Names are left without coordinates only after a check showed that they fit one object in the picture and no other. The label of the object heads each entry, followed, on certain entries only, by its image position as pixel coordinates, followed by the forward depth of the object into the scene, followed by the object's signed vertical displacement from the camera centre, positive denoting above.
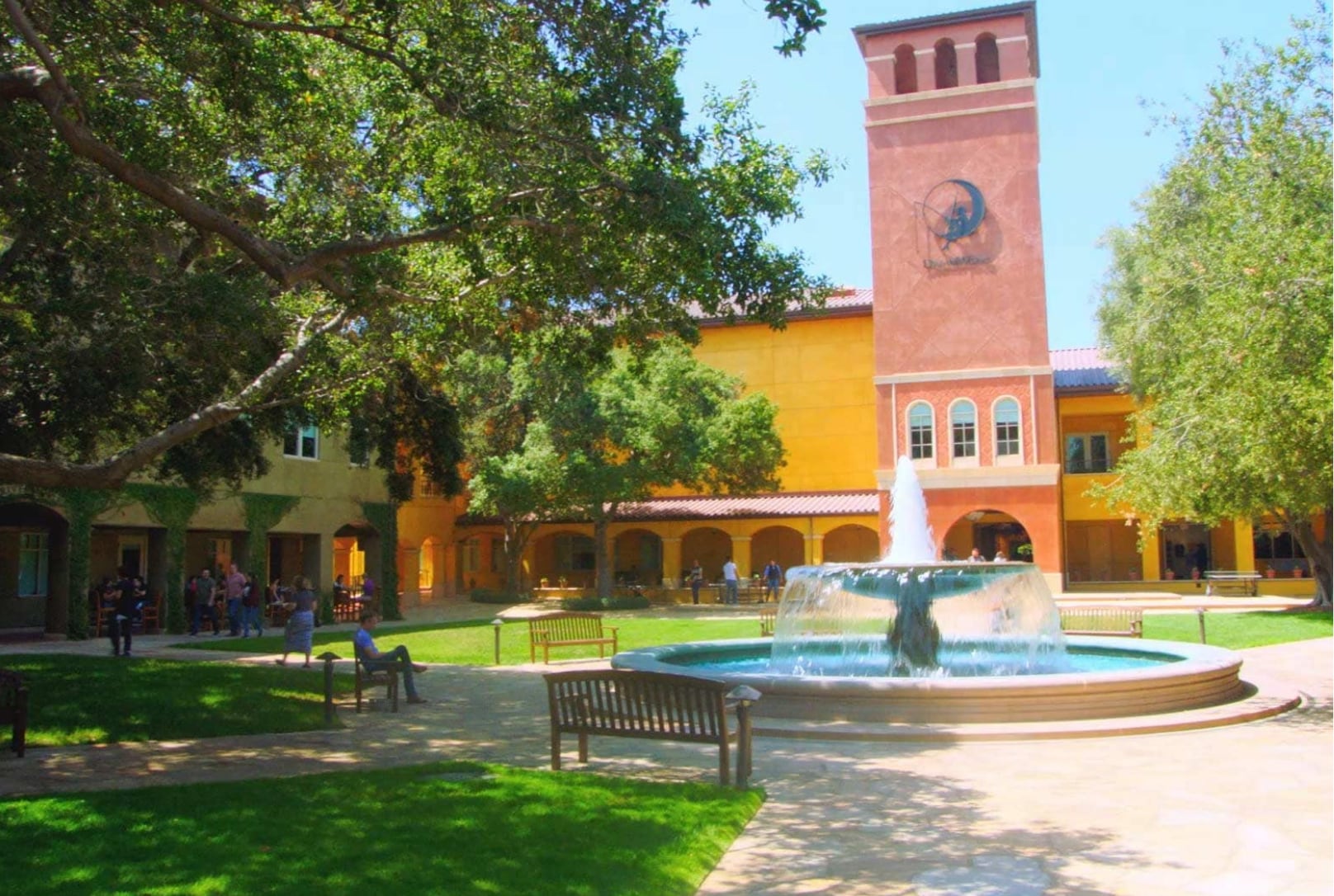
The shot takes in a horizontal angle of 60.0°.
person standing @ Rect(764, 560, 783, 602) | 38.00 -0.94
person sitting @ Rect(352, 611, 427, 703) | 13.00 -1.17
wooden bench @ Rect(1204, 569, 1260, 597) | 36.09 -1.33
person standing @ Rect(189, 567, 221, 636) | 27.12 -1.02
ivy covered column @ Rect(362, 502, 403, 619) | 34.25 +0.11
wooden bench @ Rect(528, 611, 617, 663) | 18.03 -1.24
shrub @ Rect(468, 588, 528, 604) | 39.92 -1.54
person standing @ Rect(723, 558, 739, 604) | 37.66 -1.02
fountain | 10.56 -1.27
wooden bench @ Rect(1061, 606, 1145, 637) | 18.73 -1.29
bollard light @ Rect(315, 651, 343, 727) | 11.52 -1.32
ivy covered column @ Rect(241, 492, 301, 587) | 30.27 +0.87
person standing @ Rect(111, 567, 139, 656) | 19.83 -0.95
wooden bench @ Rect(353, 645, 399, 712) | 12.94 -1.41
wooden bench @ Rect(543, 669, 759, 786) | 8.16 -1.18
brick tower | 35.19 +8.48
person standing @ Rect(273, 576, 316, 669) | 18.92 -1.07
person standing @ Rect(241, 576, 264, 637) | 26.64 -1.21
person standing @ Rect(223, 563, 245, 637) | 26.16 -0.90
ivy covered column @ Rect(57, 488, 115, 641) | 25.00 +0.09
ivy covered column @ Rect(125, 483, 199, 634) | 27.52 +0.64
